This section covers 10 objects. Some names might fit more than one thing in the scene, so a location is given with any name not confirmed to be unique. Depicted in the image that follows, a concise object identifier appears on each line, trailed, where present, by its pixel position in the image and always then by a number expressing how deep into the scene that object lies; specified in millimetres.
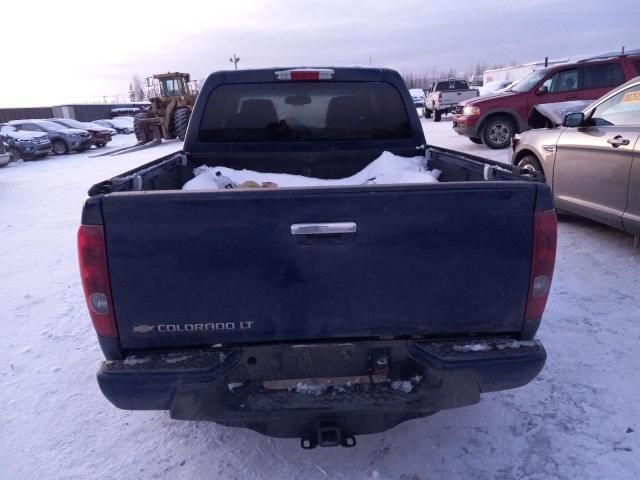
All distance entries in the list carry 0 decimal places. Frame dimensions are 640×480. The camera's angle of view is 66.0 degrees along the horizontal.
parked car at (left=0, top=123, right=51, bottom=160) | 19641
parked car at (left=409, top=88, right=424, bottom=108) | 43172
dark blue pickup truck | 2014
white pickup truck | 26141
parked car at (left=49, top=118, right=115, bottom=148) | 24281
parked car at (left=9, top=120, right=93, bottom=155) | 22016
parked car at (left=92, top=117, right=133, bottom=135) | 36188
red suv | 11914
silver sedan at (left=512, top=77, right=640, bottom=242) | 4781
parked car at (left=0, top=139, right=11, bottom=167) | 16266
